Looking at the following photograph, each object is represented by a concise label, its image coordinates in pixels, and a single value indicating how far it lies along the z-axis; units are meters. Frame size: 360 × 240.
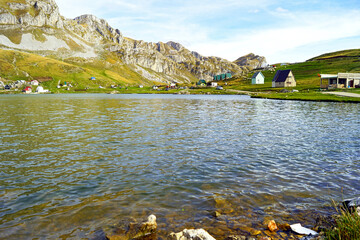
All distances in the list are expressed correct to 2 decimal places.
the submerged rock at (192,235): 8.11
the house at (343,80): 111.56
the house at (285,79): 168.25
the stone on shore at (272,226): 9.60
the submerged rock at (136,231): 9.02
